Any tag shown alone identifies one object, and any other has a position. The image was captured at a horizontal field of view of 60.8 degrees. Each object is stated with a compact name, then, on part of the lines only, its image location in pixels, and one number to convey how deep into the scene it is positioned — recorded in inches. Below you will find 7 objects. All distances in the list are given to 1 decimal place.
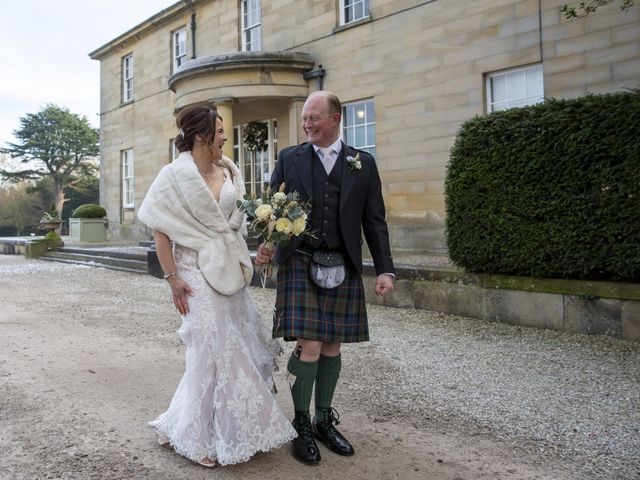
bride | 107.8
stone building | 380.5
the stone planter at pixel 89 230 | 810.8
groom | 111.8
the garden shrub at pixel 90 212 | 818.8
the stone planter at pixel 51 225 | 777.3
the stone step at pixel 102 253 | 536.1
